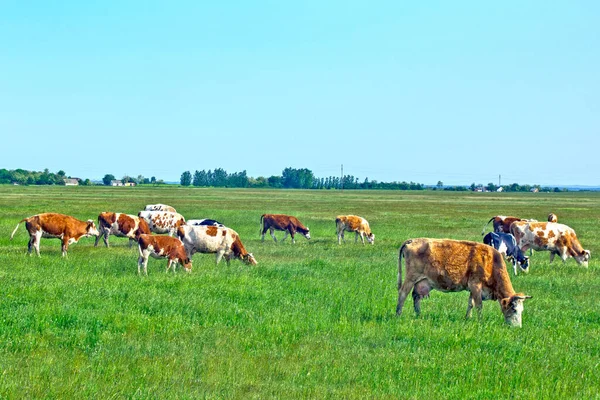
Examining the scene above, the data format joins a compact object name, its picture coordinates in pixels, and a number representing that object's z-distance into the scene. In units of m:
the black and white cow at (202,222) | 29.13
